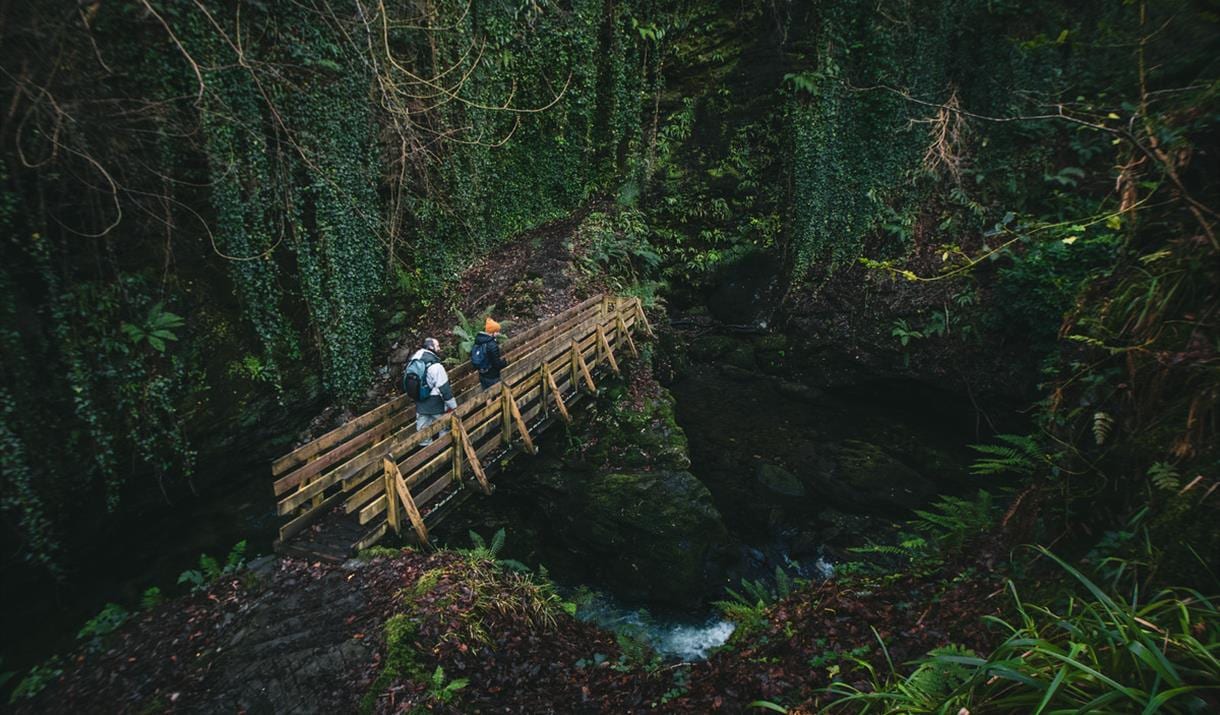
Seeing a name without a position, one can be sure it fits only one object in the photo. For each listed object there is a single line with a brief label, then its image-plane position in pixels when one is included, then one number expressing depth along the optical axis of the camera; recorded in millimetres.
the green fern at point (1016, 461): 4762
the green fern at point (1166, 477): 2824
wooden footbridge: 6359
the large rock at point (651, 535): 9258
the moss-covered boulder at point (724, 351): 14992
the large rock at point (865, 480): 11195
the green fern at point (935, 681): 2789
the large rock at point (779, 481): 11589
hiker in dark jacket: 8503
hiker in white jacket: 7398
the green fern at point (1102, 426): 3520
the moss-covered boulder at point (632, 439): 10477
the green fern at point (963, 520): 4965
